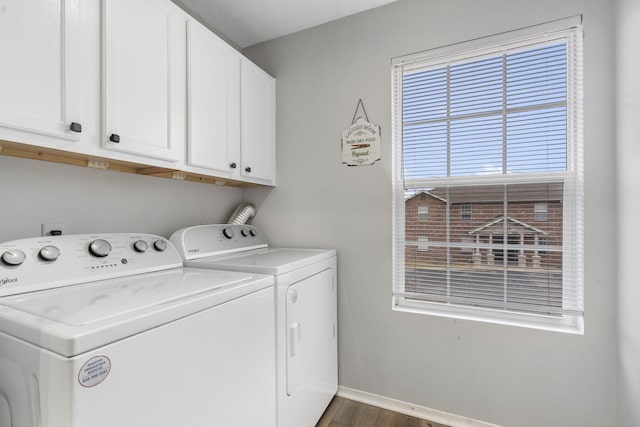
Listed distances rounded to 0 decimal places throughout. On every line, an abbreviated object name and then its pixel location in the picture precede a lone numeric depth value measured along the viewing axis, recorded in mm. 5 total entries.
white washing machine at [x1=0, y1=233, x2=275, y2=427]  697
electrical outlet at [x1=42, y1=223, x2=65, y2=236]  1287
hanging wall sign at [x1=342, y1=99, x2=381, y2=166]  1953
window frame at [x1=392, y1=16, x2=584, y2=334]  1514
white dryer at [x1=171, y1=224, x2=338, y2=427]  1418
